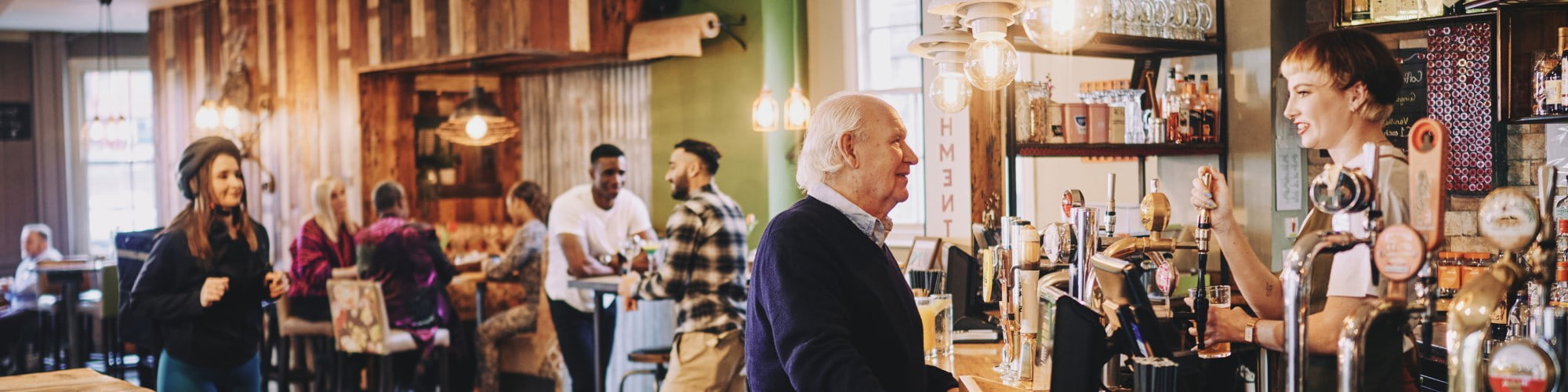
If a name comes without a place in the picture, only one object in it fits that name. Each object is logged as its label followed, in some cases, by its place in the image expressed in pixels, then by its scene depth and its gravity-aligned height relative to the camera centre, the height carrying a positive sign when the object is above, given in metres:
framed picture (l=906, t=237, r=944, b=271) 4.07 -0.30
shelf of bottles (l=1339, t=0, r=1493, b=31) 3.86 +0.49
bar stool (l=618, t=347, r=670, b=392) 4.92 -0.77
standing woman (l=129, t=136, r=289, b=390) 3.38 -0.30
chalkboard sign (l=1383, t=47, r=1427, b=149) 4.05 +0.21
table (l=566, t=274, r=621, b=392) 5.30 -0.51
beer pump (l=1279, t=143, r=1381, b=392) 1.36 -0.09
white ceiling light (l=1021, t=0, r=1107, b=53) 2.82 +0.35
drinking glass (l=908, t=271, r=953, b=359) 2.71 -0.33
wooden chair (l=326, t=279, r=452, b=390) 5.49 -0.68
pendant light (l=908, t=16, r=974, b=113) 3.21 +0.31
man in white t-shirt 5.84 -0.36
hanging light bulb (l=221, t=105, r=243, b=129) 8.99 +0.52
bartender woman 1.85 +0.06
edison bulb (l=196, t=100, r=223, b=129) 8.88 +0.52
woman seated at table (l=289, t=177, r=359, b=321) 6.16 -0.37
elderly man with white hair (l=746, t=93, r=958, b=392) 1.77 -0.17
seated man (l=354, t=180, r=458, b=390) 5.83 -0.43
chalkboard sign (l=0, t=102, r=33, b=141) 10.56 +0.61
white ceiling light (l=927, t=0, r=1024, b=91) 2.75 +0.30
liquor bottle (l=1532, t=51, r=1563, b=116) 3.41 +0.21
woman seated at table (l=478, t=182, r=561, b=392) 6.33 -0.54
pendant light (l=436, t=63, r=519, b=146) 7.54 +0.40
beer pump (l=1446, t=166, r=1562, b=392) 1.41 -0.19
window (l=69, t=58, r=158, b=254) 10.91 +0.26
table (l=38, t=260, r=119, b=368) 7.38 -0.63
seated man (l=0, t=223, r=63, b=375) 7.84 -0.76
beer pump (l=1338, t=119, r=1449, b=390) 1.30 -0.10
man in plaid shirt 3.99 -0.41
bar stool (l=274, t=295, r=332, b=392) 6.10 -0.79
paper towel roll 7.25 +0.87
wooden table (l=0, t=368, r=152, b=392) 2.98 -0.51
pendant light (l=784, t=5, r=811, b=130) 6.67 +0.35
